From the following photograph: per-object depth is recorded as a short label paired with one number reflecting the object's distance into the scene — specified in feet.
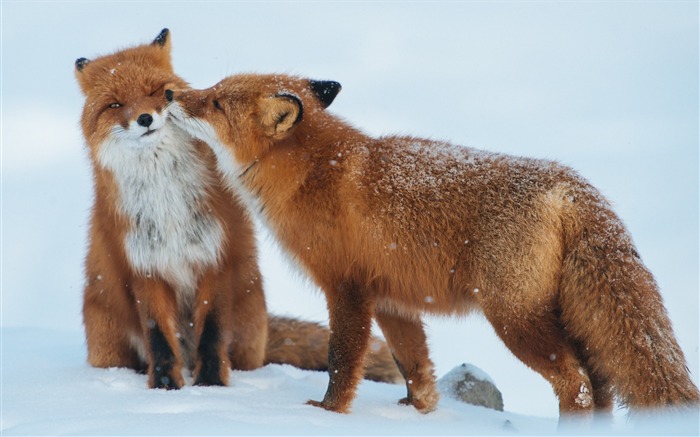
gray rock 44.75
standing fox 30.37
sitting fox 39.22
